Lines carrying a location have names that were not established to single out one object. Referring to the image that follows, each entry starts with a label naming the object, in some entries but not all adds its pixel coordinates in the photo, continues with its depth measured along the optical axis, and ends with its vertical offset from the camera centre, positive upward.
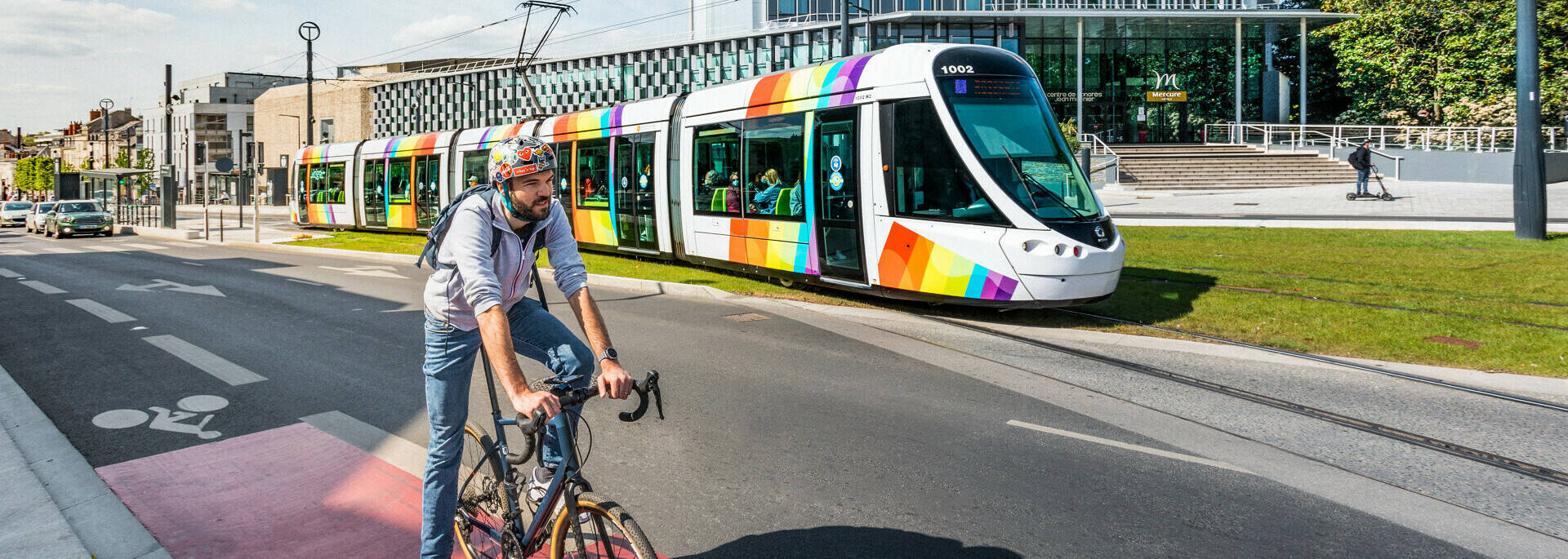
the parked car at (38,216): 36.97 +1.19
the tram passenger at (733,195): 14.14 +0.72
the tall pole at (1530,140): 15.73 +1.62
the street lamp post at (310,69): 37.34 +7.03
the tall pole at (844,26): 25.97 +5.72
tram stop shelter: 38.38 +2.35
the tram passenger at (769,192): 13.24 +0.72
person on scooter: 28.69 +2.35
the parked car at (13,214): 46.28 +1.56
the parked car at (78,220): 34.03 +0.94
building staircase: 37.12 +2.91
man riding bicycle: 3.31 -0.23
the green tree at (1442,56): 39.16 +7.77
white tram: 10.29 +0.75
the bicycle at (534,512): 3.22 -0.92
